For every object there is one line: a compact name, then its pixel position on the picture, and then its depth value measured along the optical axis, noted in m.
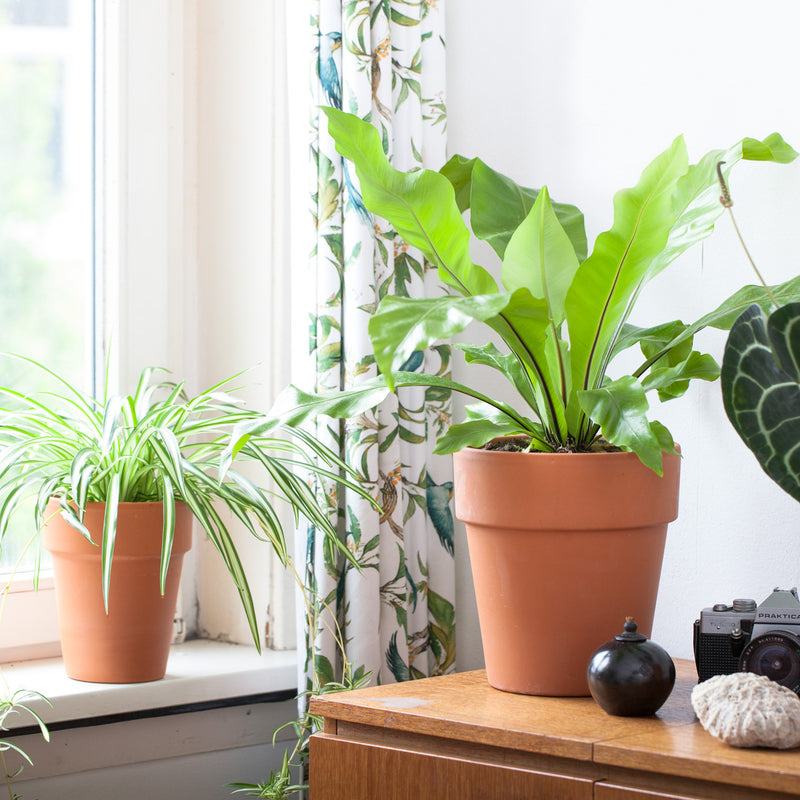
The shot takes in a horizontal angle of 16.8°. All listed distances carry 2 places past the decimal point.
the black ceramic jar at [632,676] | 2.29
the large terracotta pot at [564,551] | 2.38
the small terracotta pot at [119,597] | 2.62
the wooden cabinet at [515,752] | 2.19
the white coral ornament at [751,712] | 2.20
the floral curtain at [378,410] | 2.69
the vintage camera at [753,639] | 2.32
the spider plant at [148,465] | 2.55
